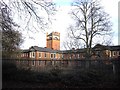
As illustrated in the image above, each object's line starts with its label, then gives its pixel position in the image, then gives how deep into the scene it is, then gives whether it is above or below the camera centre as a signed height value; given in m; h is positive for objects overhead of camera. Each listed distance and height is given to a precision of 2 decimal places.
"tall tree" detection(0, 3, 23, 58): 8.70 +1.08
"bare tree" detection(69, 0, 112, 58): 22.28 +3.82
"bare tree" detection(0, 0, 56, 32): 8.65 +2.84
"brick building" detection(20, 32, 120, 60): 22.91 -1.75
